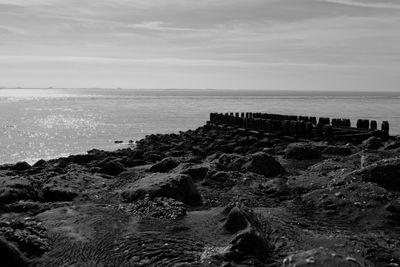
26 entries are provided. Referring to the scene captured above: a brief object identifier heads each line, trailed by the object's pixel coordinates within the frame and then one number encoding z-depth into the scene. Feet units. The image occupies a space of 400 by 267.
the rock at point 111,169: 43.57
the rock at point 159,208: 27.78
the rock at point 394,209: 26.07
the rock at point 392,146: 48.49
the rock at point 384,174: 30.66
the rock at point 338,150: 47.85
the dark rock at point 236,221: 24.25
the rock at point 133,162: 50.60
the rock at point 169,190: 30.96
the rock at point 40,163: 60.29
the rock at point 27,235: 23.13
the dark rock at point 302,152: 46.03
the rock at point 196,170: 37.47
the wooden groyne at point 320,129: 66.49
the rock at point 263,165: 39.22
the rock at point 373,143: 52.90
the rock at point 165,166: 42.16
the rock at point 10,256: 21.42
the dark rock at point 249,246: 21.72
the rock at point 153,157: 56.37
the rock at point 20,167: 52.66
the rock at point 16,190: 32.50
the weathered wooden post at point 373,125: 71.70
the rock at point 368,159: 36.30
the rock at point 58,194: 34.14
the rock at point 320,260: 18.63
